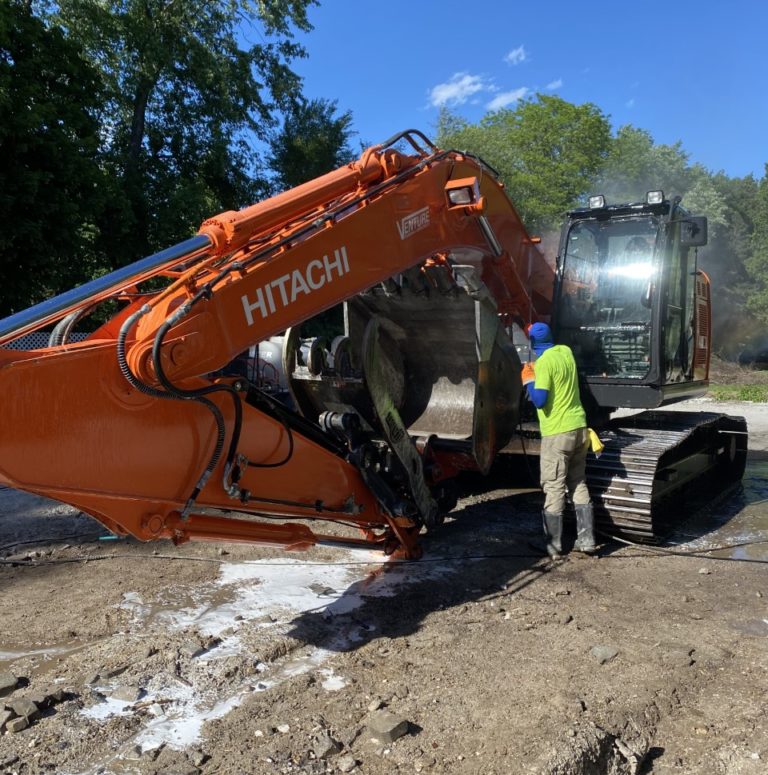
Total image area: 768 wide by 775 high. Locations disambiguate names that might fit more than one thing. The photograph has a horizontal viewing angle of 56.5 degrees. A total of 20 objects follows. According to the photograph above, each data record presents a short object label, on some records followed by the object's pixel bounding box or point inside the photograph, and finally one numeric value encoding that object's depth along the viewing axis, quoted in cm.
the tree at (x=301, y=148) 2320
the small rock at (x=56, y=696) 328
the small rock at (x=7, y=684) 340
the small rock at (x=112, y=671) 356
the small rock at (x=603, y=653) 368
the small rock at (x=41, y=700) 322
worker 536
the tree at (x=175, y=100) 1805
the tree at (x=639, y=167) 3619
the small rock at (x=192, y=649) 376
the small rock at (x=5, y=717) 308
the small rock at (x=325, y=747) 287
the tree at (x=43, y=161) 1290
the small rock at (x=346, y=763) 279
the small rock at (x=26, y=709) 313
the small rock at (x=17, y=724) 305
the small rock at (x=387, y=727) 296
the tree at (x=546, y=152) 3303
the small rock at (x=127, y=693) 334
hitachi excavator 309
